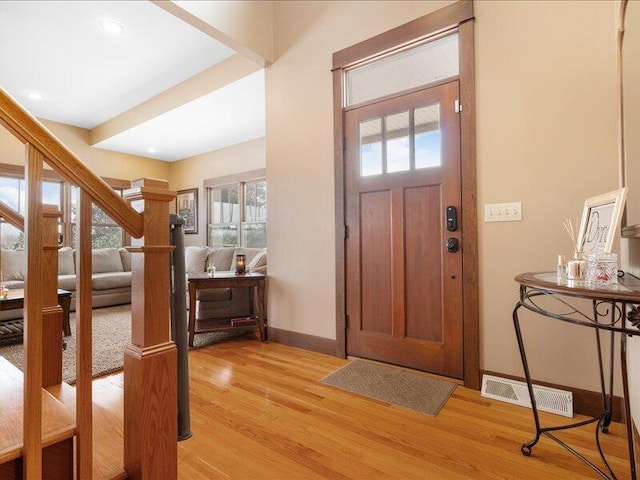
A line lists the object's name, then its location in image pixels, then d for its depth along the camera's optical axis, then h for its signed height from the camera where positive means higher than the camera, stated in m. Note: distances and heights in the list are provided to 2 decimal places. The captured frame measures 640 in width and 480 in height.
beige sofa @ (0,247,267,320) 3.52 -0.44
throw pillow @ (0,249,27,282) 4.09 -0.27
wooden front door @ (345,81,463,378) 2.19 +0.04
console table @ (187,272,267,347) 2.93 -0.42
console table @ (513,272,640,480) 0.93 -0.26
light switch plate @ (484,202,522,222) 1.96 +0.15
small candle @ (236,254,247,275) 3.24 -0.24
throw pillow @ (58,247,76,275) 4.64 -0.28
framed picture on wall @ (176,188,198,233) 6.50 +0.71
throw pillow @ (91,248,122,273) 5.16 -0.29
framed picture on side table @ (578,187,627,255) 1.25 +0.06
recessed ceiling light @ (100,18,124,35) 3.01 +2.02
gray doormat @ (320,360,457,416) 1.90 -0.95
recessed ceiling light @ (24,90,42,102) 4.34 +1.99
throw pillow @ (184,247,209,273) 5.11 -0.28
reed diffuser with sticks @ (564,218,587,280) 1.25 -0.12
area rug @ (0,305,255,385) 2.41 -0.91
